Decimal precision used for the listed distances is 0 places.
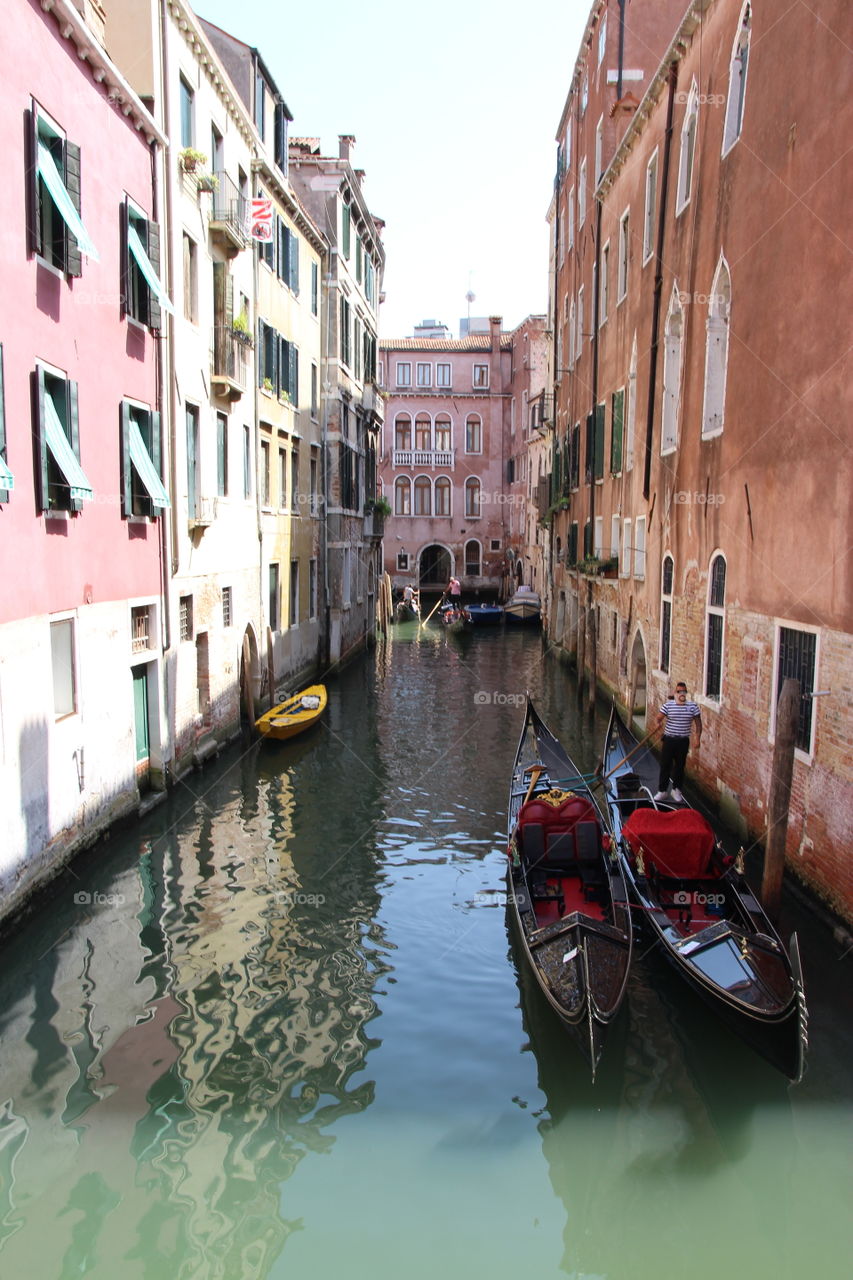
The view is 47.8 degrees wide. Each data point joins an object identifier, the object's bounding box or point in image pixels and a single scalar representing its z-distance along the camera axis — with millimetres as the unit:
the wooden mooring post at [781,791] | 6816
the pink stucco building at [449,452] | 40469
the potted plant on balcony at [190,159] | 11102
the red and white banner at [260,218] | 13836
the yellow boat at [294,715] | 13539
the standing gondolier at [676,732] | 9836
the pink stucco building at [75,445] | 7047
